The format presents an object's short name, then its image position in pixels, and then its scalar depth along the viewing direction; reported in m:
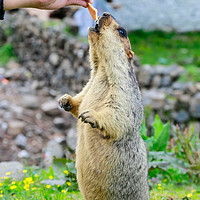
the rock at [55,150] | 11.70
